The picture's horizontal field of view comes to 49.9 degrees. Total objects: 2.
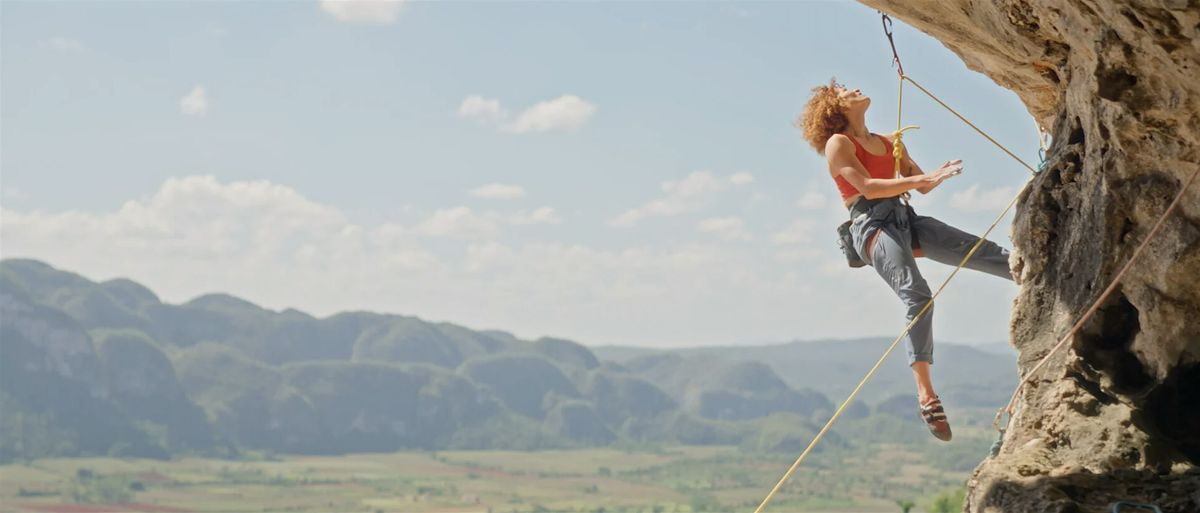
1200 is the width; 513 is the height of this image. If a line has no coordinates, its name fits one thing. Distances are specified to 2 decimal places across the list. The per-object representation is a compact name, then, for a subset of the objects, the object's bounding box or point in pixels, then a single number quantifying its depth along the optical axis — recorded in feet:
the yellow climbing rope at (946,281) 25.59
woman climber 25.63
